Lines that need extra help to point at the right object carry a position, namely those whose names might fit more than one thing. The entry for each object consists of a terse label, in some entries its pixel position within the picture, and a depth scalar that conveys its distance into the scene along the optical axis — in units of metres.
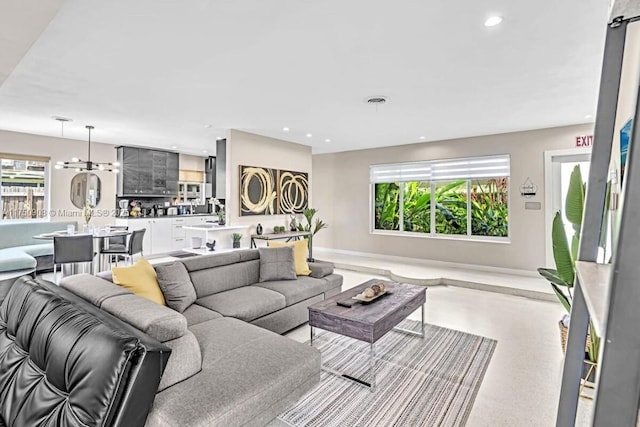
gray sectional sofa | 1.53
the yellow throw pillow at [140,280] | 2.58
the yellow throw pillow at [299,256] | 4.04
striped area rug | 2.11
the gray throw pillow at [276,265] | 3.77
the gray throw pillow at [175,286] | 2.80
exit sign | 5.02
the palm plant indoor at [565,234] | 2.43
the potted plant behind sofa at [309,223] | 6.70
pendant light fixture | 5.34
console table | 5.73
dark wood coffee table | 2.45
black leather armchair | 1.19
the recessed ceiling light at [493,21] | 2.24
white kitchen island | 5.27
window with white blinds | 6.02
